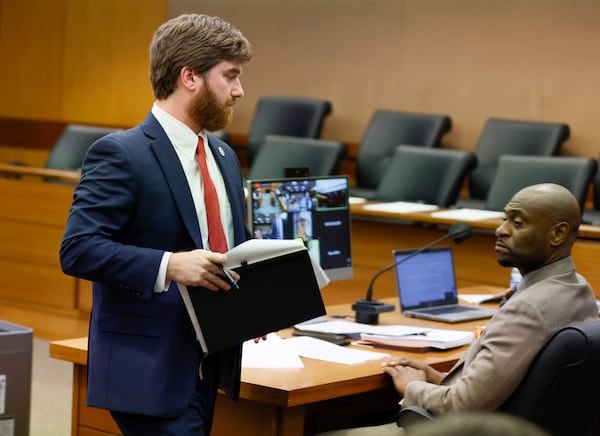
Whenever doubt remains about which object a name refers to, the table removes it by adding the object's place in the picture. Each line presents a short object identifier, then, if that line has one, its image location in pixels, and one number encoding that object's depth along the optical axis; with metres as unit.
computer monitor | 5.46
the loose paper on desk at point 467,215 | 7.87
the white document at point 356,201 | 8.63
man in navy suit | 3.29
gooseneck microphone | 5.55
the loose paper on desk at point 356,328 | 5.17
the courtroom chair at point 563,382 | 3.67
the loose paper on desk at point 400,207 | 8.27
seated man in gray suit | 3.75
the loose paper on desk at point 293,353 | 4.44
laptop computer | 5.83
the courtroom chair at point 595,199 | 10.22
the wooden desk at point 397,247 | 7.67
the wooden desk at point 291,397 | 4.03
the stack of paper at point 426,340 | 4.96
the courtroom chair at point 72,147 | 12.35
